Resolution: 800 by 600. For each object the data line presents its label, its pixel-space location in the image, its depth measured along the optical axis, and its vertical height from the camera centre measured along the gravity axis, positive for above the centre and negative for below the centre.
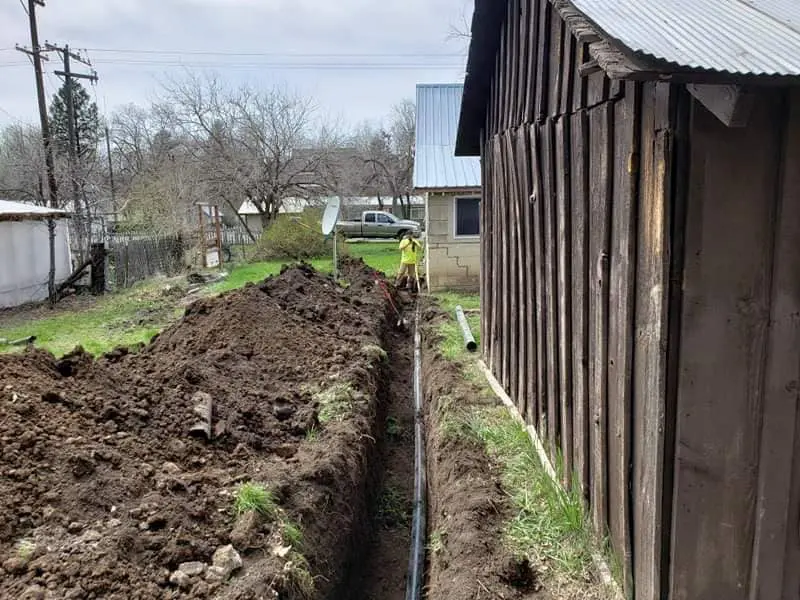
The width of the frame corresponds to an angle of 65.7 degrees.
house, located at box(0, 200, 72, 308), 15.65 -0.70
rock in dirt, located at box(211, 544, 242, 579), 3.73 -2.06
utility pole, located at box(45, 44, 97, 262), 21.17 +4.33
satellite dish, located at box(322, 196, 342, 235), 14.54 +0.11
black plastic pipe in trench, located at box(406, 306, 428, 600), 4.80 -2.77
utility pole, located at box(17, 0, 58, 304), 19.57 +4.16
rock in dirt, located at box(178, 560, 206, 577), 3.66 -2.04
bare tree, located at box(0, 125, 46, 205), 30.66 +3.60
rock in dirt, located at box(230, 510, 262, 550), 4.01 -2.03
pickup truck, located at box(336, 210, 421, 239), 34.94 -0.43
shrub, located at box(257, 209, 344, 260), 26.19 -0.89
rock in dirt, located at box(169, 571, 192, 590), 3.55 -2.04
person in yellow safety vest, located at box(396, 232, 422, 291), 16.72 -1.11
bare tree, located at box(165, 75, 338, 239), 32.00 +3.30
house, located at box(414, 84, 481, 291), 14.91 -0.09
